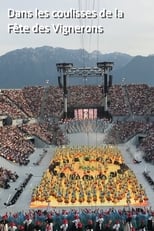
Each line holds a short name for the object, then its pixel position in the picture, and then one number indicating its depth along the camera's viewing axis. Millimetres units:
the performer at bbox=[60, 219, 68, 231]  25798
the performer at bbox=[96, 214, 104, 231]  26109
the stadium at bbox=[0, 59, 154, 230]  34531
